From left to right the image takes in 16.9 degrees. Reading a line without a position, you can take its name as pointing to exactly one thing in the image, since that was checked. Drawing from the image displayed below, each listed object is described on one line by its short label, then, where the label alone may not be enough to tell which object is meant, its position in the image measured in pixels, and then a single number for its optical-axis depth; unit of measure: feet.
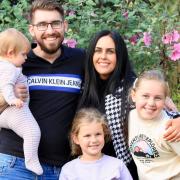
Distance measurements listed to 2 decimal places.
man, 13.69
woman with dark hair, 13.80
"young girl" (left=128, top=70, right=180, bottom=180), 12.85
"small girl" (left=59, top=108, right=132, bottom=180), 13.15
